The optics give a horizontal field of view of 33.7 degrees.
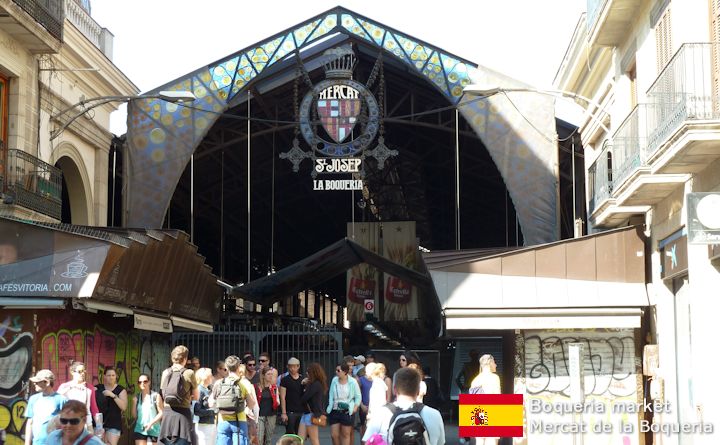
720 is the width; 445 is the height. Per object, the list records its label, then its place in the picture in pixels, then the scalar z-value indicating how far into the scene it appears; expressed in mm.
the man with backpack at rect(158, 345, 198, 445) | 14500
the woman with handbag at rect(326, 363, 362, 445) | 18266
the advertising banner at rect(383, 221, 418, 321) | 37750
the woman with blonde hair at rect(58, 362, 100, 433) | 14445
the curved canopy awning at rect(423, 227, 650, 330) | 18750
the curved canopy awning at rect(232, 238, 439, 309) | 30688
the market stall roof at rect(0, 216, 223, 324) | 17516
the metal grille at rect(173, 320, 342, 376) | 27766
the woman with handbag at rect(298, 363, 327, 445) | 17797
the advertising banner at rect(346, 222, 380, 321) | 38500
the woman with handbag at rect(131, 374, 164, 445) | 16516
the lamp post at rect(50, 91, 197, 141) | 23625
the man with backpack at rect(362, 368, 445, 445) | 8141
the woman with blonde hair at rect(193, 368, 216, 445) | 15219
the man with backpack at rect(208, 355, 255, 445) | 14953
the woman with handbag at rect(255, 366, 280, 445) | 17891
